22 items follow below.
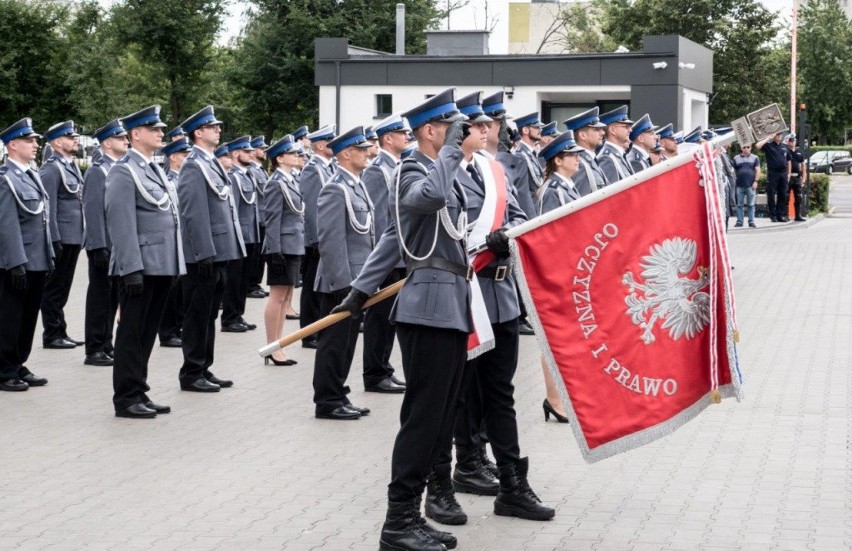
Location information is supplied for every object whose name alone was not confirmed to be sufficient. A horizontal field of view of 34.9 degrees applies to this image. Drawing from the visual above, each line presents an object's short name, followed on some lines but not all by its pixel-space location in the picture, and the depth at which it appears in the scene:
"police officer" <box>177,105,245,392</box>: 10.63
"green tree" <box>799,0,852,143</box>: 78.44
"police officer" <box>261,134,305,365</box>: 12.10
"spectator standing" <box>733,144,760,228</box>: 27.84
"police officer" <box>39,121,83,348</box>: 12.91
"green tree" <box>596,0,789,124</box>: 61.53
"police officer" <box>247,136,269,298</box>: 16.16
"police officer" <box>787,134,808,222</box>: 30.31
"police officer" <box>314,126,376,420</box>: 9.55
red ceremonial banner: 6.54
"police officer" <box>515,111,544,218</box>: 12.66
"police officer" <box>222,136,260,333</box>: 14.51
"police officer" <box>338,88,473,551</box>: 6.22
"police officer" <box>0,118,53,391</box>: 10.72
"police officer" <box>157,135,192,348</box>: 12.97
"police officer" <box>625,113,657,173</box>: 14.68
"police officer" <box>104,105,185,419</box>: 9.50
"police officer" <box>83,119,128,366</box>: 12.11
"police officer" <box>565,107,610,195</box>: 10.39
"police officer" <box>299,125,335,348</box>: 11.95
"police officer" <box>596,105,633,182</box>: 12.59
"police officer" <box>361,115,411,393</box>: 10.70
